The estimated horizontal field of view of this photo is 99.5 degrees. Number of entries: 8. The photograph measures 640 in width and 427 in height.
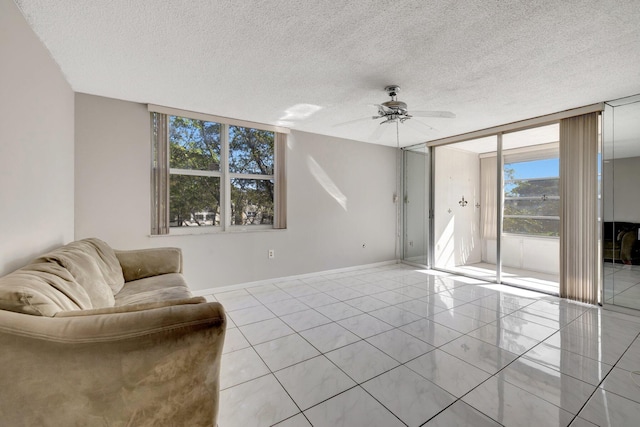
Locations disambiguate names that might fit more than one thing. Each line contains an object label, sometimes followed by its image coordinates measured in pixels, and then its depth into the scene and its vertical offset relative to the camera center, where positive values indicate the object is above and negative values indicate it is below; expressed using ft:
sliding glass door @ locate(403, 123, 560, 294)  16.72 +0.35
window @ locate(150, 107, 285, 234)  11.07 +1.79
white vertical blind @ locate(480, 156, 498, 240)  19.26 +1.12
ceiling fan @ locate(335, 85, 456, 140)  8.91 +3.54
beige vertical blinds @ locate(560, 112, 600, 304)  10.68 +0.16
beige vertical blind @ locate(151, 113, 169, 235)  10.93 +1.59
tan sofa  3.23 -1.86
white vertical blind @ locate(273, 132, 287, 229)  13.78 +1.52
